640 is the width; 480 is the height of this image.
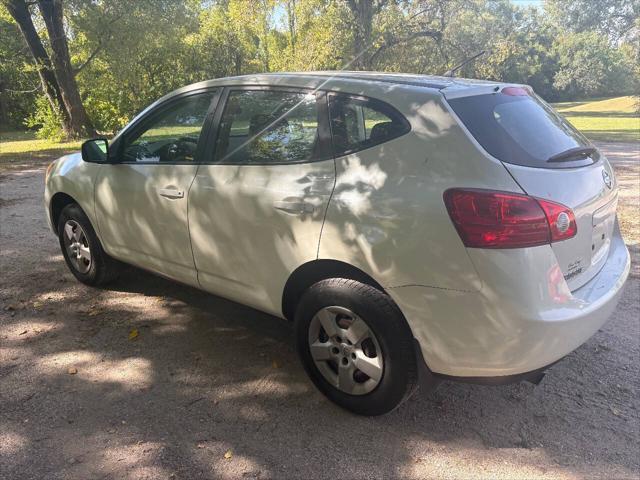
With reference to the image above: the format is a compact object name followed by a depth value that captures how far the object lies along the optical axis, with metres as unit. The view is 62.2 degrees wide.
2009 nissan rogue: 2.35
